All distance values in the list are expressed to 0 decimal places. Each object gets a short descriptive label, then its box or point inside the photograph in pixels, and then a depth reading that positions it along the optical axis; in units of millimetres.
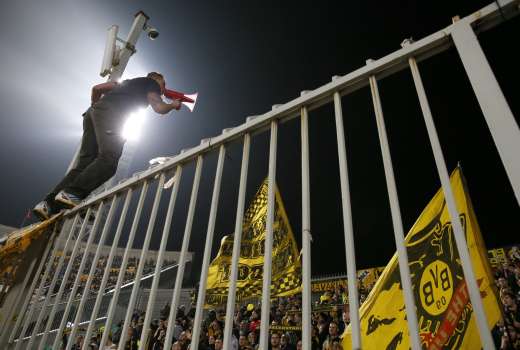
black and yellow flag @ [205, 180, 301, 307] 5180
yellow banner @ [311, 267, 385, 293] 14352
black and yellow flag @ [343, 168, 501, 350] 2314
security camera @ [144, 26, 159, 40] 4491
